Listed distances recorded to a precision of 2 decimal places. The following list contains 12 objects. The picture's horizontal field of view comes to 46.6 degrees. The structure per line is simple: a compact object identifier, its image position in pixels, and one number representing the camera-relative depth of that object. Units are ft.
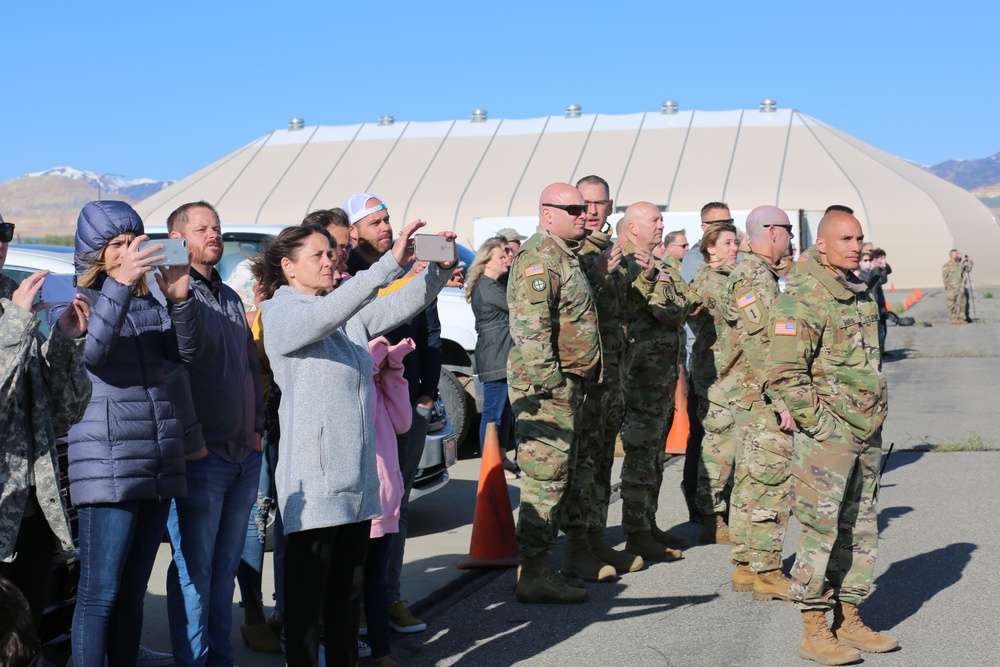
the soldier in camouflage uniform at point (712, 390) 25.68
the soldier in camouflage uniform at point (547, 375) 20.45
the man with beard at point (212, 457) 15.25
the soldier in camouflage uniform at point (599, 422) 22.45
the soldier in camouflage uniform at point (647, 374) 24.08
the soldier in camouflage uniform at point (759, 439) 21.39
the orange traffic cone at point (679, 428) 37.52
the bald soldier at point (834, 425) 17.69
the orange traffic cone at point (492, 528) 23.53
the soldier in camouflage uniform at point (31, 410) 12.86
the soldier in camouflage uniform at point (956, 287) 97.07
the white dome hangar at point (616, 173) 179.42
